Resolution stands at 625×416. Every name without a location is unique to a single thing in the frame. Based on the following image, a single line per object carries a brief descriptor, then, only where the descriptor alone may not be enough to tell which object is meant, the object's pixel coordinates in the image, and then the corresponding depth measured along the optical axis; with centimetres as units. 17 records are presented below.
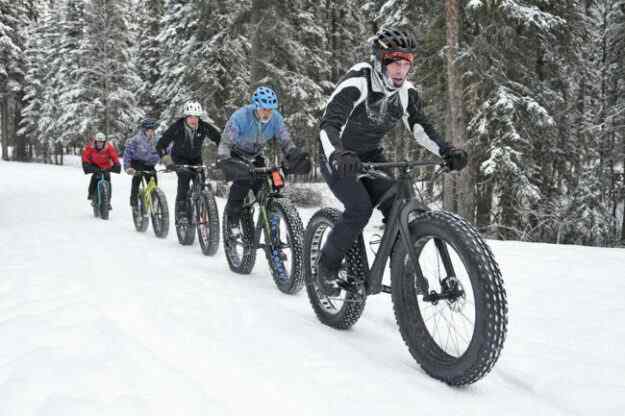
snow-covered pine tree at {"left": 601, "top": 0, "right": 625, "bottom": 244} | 1914
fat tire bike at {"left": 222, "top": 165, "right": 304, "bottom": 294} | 561
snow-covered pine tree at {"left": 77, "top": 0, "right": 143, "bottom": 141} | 3881
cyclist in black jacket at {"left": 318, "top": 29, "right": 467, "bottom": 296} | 379
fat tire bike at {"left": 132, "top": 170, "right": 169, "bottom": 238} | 1009
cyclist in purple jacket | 1059
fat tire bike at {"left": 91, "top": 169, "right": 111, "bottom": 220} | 1340
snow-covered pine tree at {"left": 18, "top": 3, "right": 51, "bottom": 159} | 4578
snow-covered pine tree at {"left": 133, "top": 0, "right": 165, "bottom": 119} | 3953
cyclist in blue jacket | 606
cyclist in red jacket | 1390
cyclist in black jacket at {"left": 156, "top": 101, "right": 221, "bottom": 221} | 910
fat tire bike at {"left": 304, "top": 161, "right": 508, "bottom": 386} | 296
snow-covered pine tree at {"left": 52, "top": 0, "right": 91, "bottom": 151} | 3859
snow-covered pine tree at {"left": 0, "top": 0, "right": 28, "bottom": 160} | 3944
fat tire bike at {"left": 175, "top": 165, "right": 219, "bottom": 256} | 810
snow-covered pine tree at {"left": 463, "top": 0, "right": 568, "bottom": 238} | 1402
